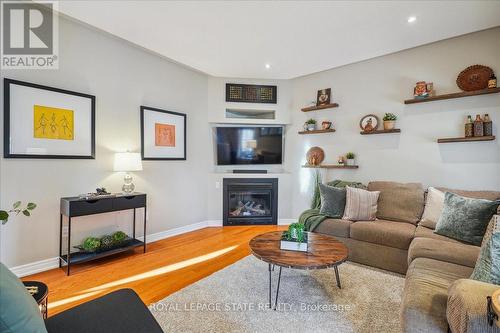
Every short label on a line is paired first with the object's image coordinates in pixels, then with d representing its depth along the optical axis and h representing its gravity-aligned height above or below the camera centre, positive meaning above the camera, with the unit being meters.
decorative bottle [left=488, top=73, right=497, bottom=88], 2.91 +0.98
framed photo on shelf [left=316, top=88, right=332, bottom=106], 4.34 +1.17
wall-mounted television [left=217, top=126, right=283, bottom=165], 4.80 +0.32
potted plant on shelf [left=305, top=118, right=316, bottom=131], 4.52 +0.69
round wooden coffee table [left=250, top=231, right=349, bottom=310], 1.91 -0.78
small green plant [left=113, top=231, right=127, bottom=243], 3.18 -1.01
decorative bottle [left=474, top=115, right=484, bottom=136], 2.96 +0.45
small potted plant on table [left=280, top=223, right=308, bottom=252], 2.20 -0.71
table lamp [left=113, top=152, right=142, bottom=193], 3.18 -0.03
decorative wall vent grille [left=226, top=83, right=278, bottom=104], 4.77 +1.33
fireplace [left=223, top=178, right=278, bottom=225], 4.73 -0.78
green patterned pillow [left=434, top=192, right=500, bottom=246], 2.31 -0.53
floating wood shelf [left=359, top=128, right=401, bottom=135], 3.60 +0.48
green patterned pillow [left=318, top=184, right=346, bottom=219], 3.28 -0.53
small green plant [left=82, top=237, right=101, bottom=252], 2.92 -1.02
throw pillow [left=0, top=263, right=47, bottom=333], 0.79 -0.52
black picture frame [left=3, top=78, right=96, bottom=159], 2.46 +0.47
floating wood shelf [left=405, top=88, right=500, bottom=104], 2.92 +0.87
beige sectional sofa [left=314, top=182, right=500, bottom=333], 1.14 -0.77
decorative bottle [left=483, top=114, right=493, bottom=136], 2.95 +0.44
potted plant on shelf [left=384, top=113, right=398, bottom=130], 3.64 +0.63
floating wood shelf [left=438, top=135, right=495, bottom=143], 2.90 +0.31
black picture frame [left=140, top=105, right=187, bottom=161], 3.63 +0.47
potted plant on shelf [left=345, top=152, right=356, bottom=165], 4.04 +0.08
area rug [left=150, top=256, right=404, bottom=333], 1.83 -1.21
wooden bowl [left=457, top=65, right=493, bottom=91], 3.01 +1.08
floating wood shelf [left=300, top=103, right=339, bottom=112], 4.24 +0.98
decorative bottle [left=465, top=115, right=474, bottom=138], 3.02 +0.44
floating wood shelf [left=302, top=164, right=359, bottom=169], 4.02 -0.07
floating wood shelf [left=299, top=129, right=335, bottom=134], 4.29 +0.55
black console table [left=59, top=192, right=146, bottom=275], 2.67 -0.57
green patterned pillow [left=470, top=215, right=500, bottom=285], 1.29 -0.54
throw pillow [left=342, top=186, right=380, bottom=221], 3.14 -0.55
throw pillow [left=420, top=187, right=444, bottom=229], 2.80 -0.52
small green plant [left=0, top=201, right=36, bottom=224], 1.20 -0.28
